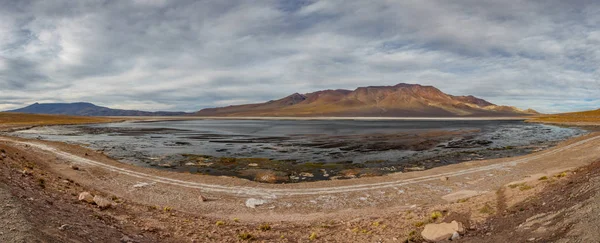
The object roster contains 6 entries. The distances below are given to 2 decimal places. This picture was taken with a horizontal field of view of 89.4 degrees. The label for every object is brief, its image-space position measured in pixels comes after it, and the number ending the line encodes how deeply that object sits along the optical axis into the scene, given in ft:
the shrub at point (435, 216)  37.99
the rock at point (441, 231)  32.19
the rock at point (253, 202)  53.31
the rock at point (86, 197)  42.93
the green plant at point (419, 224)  36.50
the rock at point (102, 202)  42.24
